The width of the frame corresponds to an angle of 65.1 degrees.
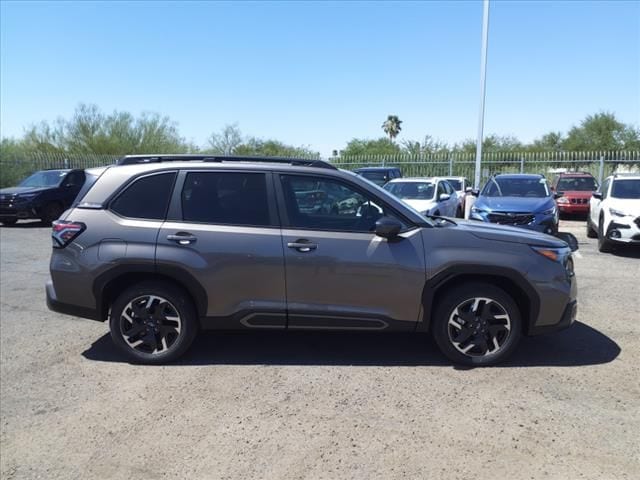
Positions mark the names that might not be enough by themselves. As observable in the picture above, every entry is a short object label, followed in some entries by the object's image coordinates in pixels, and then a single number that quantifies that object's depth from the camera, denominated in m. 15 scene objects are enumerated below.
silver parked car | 12.52
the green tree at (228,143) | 39.31
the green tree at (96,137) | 36.09
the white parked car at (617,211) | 9.57
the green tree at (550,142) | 45.58
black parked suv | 15.54
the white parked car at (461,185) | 17.91
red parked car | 16.68
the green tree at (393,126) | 70.88
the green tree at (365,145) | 48.78
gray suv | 4.27
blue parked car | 10.48
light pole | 17.12
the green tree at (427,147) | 34.50
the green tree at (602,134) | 40.16
